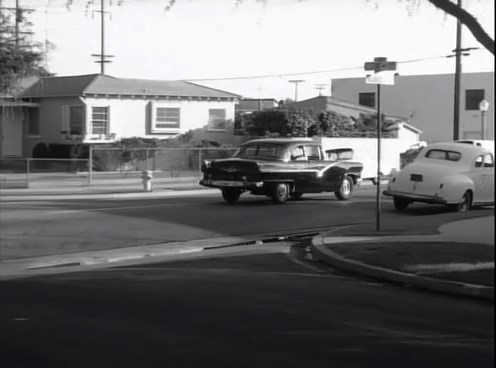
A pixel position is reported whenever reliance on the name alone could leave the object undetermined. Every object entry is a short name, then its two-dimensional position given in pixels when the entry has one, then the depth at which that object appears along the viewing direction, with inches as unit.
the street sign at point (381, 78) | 558.0
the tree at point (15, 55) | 952.3
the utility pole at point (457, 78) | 1305.4
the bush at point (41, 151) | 1567.4
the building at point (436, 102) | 2192.4
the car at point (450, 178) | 736.3
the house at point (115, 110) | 1524.4
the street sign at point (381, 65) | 560.1
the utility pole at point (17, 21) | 882.8
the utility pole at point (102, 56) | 2232.8
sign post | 559.5
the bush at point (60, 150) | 1517.6
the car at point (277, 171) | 847.1
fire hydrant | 1116.5
